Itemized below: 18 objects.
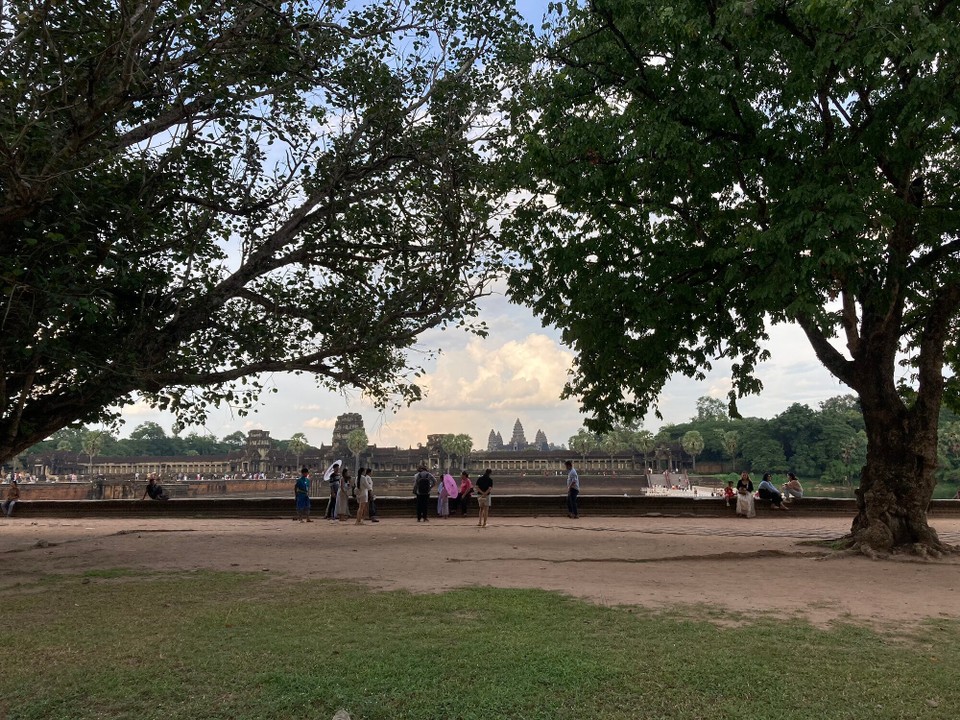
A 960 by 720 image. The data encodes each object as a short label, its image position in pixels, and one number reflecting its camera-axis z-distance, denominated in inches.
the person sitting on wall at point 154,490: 798.5
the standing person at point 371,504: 618.7
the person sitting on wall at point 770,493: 674.2
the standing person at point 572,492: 637.3
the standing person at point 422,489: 617.8
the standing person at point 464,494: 669.3
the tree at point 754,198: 310.5
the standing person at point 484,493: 551.5
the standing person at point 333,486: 659.4
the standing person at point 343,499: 650.8
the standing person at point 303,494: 650.8
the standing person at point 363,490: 608.4
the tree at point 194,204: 290.0
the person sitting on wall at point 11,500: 767.7
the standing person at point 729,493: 679.1
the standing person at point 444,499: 655.8
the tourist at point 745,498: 648.4
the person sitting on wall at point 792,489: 696.4
